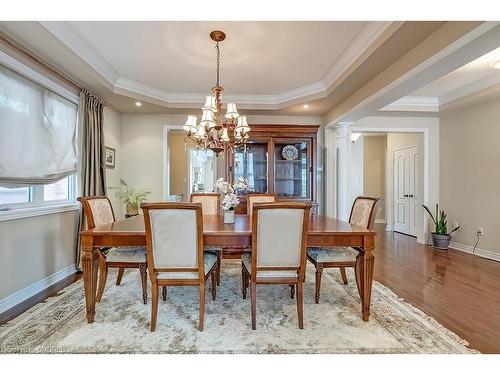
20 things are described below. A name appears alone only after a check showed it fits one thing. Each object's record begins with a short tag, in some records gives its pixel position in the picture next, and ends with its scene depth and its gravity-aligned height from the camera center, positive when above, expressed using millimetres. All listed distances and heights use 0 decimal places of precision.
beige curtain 3443 +481
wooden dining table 2006 -421
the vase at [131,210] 4309 -407
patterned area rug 1725 -1030
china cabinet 4398 +371
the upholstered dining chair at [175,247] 1850 -437
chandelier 2479 +559
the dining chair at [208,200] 3408 -197
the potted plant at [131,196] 4320 -193
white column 4484 +249
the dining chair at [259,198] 3471 -171
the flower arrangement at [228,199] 2459 -131
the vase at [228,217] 2473 -295
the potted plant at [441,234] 4457 -811
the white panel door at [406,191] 5606 -129
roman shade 2377 +512
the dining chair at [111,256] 2332 -627
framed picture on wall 4211 +438
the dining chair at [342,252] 2350 -600
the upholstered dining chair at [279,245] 1871 -429
